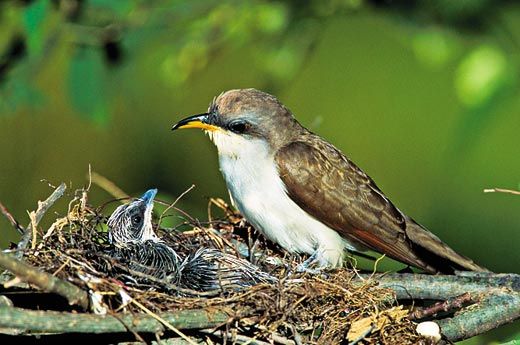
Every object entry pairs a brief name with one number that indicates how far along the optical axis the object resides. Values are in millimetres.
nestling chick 9062
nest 7809
